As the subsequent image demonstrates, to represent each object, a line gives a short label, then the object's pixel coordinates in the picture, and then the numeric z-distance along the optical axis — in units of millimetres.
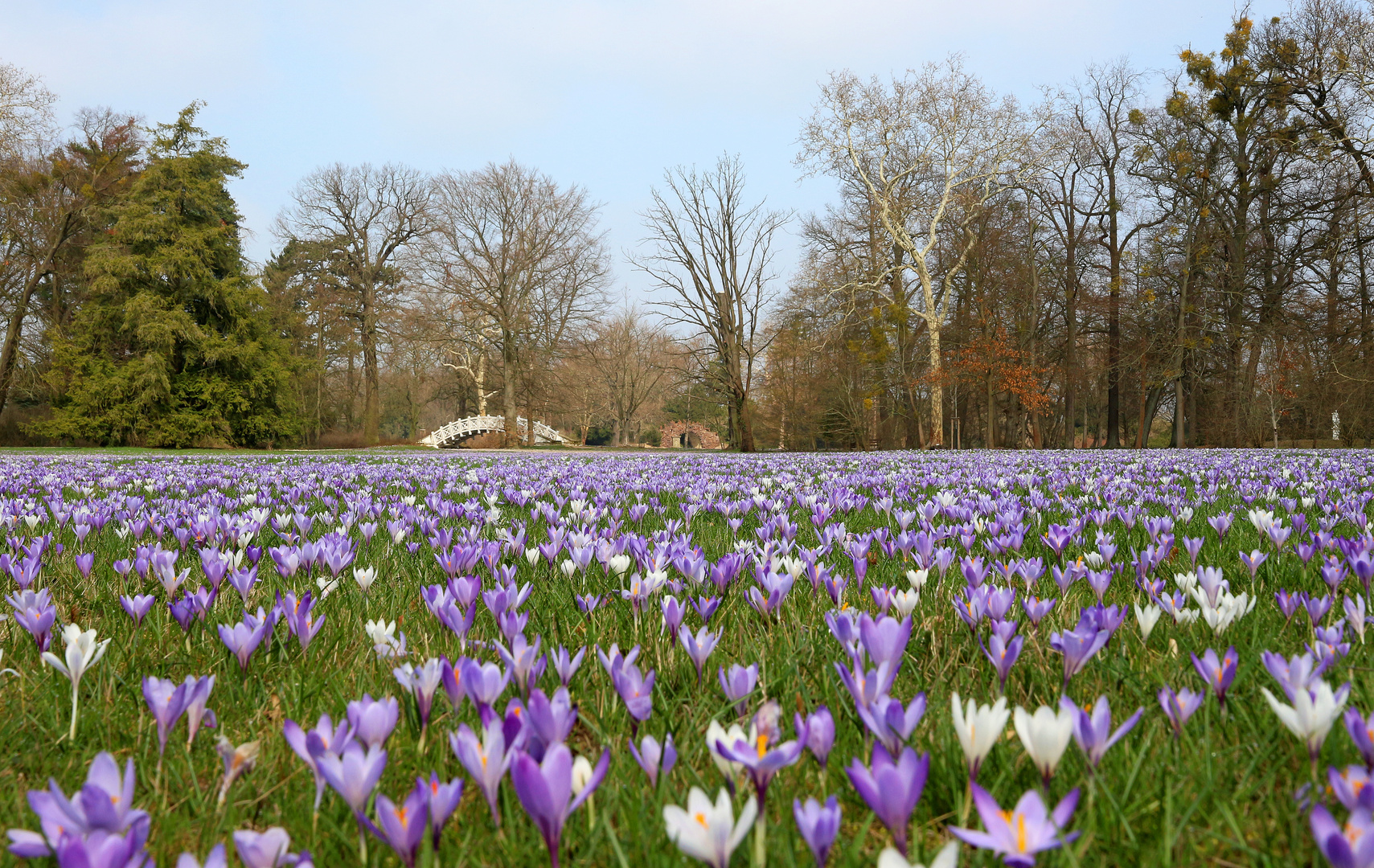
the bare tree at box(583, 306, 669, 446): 54625
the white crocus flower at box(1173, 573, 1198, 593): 1875
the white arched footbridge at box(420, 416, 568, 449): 45875
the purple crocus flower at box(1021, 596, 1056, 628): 1688
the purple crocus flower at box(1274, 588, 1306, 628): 1735
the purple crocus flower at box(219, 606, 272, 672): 1516
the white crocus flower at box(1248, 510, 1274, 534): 2918
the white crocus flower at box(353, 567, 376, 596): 2260
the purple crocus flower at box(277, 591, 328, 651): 1651
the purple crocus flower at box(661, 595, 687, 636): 1707
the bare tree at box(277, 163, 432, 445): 40500
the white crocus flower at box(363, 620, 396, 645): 1625
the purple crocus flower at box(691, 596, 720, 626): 1727
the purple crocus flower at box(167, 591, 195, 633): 1758
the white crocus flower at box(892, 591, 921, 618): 1776
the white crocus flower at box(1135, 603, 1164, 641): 1585
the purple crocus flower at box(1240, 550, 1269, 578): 2252
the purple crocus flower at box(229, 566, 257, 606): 2125
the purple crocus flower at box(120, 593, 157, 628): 1819
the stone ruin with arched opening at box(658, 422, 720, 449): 76869
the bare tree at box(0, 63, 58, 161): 23188
